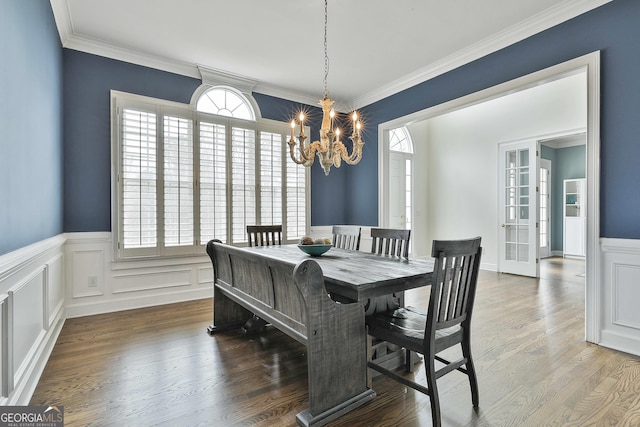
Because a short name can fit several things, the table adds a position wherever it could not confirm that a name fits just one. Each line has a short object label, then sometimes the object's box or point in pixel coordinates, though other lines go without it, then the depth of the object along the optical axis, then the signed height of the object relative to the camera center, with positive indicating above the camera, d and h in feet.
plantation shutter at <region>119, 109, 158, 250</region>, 12.34 +1.21
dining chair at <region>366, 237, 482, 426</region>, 5.43 -2.07
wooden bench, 5.74 -2.32
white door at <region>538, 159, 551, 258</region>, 25.02 +0.20
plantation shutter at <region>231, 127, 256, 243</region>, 14.66 +1.38
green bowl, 9.11 -1.07
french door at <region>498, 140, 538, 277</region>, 18.07 +0.10
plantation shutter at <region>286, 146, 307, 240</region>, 16.31 +0.55
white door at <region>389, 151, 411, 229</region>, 21.94 +1.37
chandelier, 8.76 +1.78
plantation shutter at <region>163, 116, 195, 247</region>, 13.12 +1.17
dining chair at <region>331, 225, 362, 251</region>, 11.57 -0.99
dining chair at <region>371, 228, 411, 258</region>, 9.77 -0.94
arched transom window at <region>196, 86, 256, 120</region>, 14.48 +4.92
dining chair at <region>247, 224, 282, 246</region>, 12.46 -0.79
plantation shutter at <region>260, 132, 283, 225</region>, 15.44 +1.56
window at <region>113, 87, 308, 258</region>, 12.44 +1.54
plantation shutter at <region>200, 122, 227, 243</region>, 13.91 +1.23
